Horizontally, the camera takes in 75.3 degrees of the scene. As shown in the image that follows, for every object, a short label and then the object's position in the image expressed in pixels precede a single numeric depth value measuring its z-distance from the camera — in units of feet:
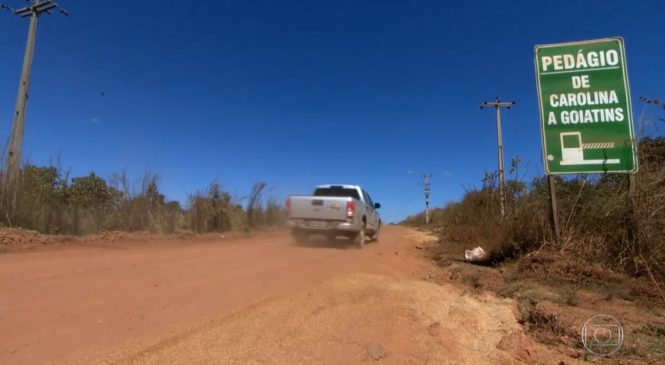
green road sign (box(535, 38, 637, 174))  29.68
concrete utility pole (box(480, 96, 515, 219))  107.55
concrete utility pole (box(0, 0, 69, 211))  36.11
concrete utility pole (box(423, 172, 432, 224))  187.63
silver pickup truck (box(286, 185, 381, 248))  43.42
